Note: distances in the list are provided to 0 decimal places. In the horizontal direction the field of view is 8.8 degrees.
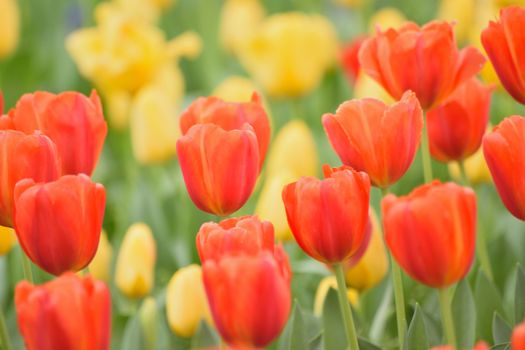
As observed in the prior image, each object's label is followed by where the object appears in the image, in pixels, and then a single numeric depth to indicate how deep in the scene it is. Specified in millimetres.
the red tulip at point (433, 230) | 1949
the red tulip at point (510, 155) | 2025
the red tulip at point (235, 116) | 2131
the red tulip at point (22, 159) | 2053
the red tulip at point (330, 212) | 2005
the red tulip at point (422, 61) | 2130
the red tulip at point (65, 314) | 1915
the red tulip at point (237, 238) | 1969
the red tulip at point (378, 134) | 2055
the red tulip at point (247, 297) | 1907
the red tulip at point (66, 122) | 2131
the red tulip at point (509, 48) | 2094
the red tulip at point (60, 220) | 2004
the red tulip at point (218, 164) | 2074
